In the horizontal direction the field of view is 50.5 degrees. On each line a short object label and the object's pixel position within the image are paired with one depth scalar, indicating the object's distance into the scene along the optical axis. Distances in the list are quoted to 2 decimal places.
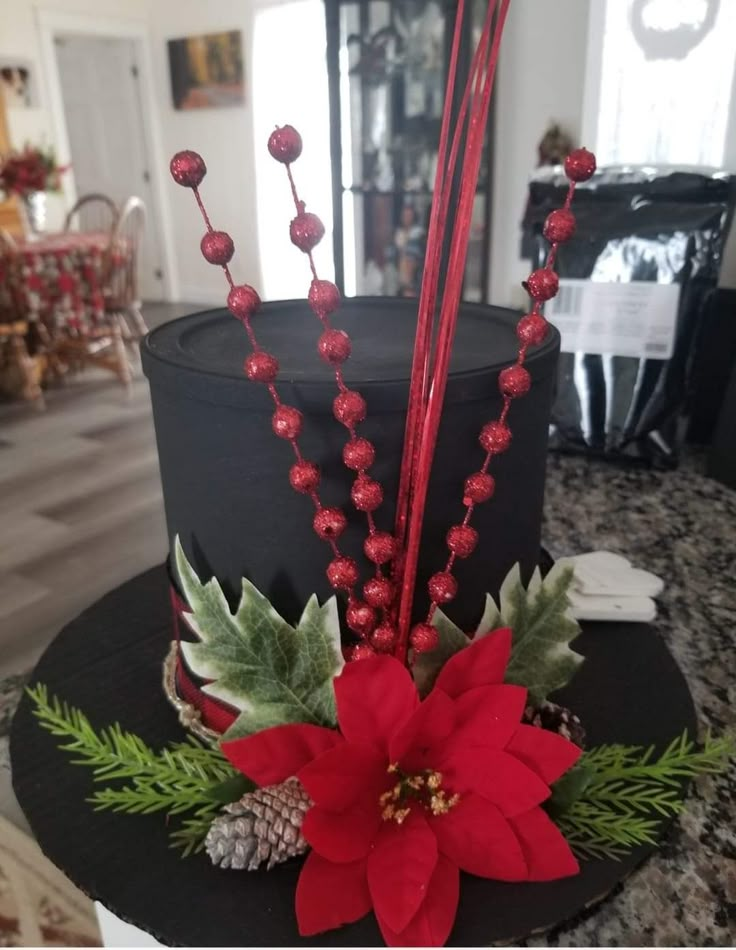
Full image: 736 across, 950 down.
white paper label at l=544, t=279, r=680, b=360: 0.89
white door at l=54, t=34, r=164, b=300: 5.54
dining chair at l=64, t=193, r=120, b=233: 5.30
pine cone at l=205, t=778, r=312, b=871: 0.43
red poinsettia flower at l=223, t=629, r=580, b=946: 0.40
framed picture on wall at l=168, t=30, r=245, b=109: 4.98
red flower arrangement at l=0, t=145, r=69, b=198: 3.57
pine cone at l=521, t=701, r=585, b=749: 0.49
